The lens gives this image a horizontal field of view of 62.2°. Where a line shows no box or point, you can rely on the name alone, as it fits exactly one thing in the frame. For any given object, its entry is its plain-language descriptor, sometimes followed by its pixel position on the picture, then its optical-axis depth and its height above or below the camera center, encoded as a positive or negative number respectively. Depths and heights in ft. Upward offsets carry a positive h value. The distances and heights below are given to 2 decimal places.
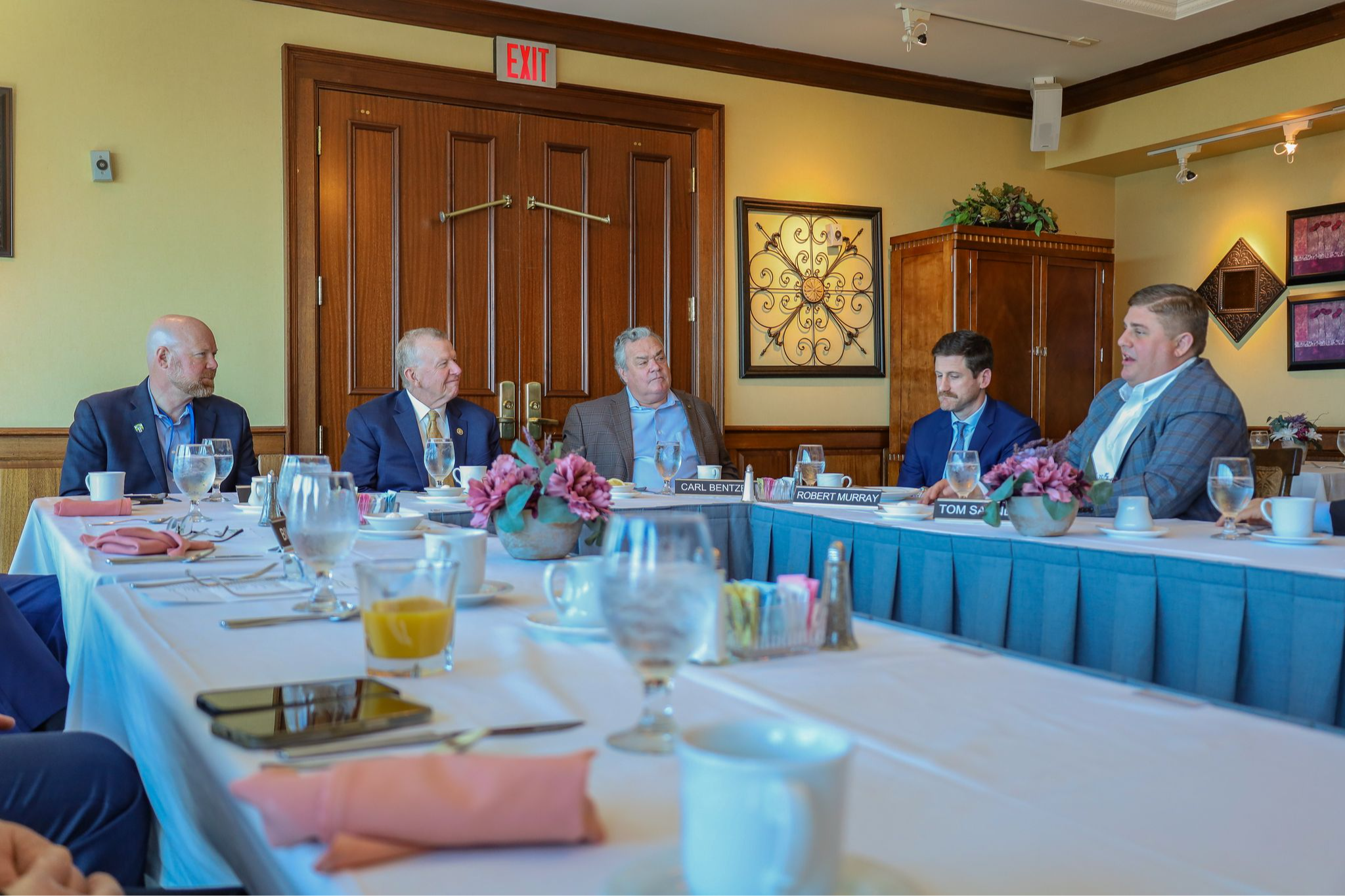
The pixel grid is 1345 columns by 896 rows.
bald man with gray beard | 12.01 -0.18
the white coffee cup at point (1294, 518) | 7.17 -0.70
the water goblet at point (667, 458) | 11.00 -0.52
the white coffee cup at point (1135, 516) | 7.66 -0.74
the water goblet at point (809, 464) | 10.40 -0.54
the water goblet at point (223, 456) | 9.14 -0.43
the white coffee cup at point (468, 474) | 11.03 -0.69
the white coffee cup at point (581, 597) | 4.19 -0.72
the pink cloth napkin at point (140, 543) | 6.24 -0.79
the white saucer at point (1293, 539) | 7.12 -0.84
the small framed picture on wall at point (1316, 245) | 18.80 +2.81
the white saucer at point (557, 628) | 4.09 -0.83
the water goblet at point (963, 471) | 8.59 -0.49
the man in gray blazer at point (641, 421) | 14.38 -0.20
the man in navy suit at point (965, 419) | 13.29 -0.14
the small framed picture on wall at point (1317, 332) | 18.88 +1.33
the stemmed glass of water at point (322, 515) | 4.29 -0.43
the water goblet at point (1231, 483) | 7.19 -0.48
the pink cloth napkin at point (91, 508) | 9.04 -0.86
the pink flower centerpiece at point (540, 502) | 6.15 -0.54
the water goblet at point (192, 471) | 7.97 -0.48
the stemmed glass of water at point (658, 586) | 2.39 -0.39
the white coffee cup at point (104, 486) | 9.93 -0.75
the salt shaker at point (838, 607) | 3.93 -0.71
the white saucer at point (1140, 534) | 7.50 -0.85
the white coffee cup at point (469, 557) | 4.83 -0.66
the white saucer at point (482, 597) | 4.73 -0.83
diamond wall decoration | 20.01 +2.17
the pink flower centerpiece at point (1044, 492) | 7.48 -0.57
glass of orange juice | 3.38 -0.64
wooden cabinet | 19.17 +1.69
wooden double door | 16.10 +2.42
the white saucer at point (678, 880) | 1.89 -0.82
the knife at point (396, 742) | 2.67 -0.83
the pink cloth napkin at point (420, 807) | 2.12 -0.78
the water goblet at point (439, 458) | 10.03 -0.48
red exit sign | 16.85 +5.24
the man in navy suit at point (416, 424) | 13.57 -0.25
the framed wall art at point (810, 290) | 19.10 +2.06
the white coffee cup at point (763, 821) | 1.67 -0.63
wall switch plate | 14.35 +3.10
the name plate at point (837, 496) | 9.84 -0.81
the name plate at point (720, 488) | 11.20 -0.82
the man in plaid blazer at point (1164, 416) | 9.16 -0.07
